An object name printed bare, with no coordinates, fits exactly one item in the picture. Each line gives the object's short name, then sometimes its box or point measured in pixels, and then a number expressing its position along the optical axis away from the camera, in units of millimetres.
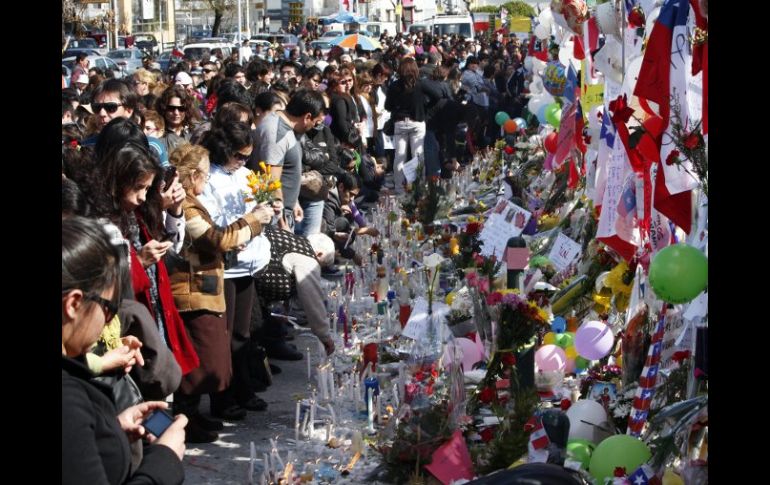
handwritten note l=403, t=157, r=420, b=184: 11325
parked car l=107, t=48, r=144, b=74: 35309
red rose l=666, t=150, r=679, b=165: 4578
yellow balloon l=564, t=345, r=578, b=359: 5871
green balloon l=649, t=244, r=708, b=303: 4125
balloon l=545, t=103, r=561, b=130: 10547
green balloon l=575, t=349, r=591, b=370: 5836
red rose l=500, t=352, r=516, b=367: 5375
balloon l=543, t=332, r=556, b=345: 6012
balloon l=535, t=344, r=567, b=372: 5750
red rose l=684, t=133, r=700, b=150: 4441
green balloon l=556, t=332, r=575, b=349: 5945
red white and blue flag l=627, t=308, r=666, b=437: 4547
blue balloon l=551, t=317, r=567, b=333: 6080
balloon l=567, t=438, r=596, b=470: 4363
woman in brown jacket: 5484
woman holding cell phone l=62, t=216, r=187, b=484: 2381
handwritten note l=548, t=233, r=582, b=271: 6770
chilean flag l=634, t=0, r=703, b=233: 4730
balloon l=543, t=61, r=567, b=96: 10500
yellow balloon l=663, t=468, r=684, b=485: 3838
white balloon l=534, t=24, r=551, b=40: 12508
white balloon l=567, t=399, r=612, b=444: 4676
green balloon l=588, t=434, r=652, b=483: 4094
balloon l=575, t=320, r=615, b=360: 5395
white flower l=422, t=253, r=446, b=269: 7598
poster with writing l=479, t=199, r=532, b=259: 7086
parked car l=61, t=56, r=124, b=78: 28691
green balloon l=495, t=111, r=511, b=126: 15594
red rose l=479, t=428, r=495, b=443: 4938
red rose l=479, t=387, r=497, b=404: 5391
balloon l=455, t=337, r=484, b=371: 5984
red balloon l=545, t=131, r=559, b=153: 9828
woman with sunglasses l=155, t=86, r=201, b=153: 7211
